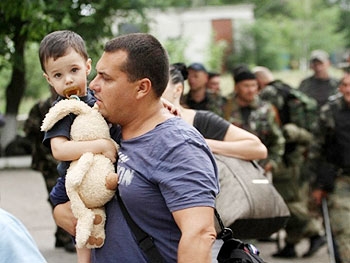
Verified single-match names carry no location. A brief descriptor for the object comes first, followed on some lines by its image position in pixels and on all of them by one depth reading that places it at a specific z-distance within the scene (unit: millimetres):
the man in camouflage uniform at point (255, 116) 11668
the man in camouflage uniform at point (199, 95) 12871
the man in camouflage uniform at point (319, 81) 16775
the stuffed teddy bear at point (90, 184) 4302
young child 5071
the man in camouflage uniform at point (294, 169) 12851
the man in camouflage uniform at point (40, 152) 12154
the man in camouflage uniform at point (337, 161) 10126
